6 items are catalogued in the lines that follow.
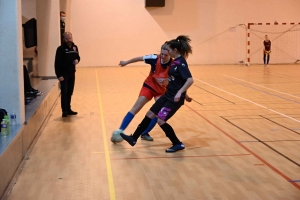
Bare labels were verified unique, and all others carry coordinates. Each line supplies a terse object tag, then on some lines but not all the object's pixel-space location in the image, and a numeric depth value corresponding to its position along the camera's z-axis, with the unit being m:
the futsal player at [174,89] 5.70
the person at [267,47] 21.48
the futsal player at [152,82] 6.34
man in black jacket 8.59
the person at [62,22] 14.38
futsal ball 6.59
